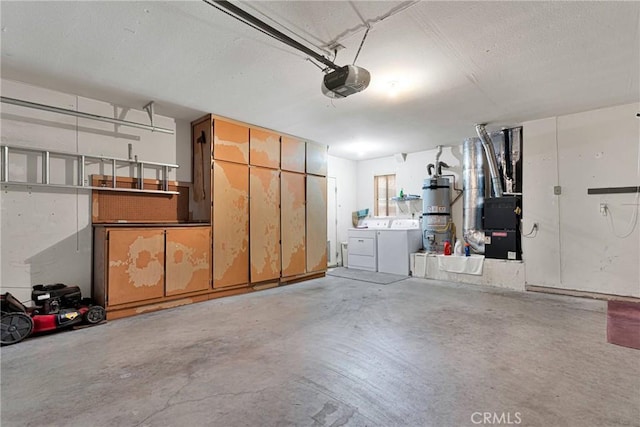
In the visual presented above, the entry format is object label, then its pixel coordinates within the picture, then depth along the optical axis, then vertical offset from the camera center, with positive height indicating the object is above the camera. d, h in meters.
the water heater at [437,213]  5.62 +0.04
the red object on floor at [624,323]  2.53 -1.10
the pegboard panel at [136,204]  3.59 +0.19
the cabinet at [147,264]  3.18 -0.54
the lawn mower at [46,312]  2.56 -0.89
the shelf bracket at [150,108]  3.69 +1.40
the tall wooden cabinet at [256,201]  4.14 +0.24
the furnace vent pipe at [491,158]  4.61 +0.90
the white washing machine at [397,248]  5.62 -0.63
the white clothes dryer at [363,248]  6.04 -0.68
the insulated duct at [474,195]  5.09 +0.35
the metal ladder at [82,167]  2.96 +0.62
